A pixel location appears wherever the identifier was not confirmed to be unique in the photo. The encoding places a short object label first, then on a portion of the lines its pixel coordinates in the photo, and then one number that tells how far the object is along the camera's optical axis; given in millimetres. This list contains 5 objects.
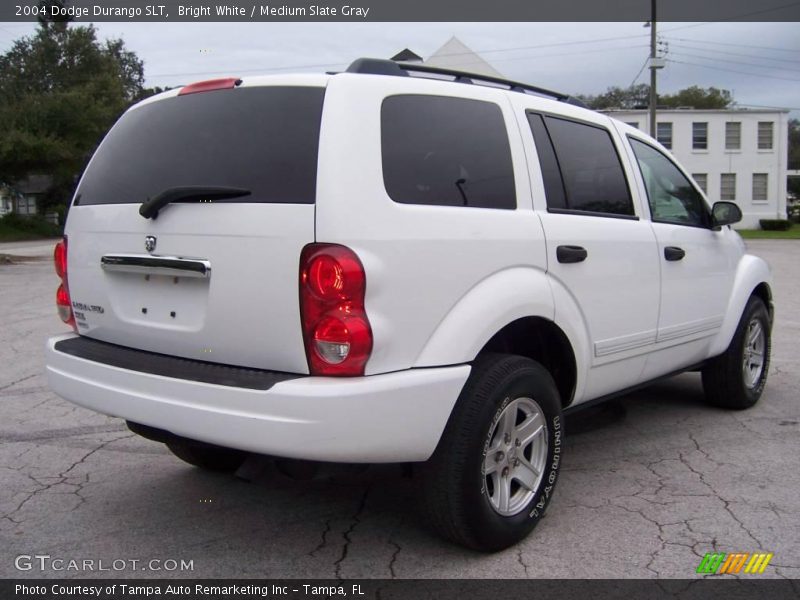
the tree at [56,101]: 32875
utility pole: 25170
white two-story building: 47781
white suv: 2713
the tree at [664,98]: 72000
